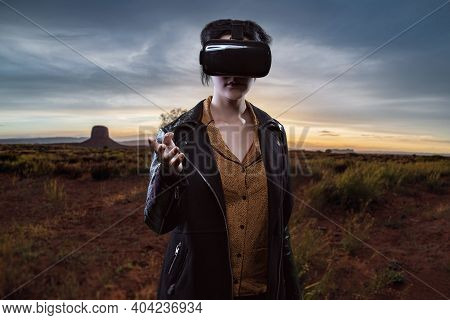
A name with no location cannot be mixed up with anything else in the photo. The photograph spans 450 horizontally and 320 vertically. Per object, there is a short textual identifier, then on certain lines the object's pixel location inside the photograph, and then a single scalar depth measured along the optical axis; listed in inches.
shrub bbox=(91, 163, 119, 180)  258.4
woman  53.7
